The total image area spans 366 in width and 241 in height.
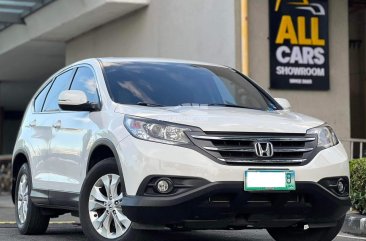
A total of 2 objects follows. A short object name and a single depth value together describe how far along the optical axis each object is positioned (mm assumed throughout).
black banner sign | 24625
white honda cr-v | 10187
